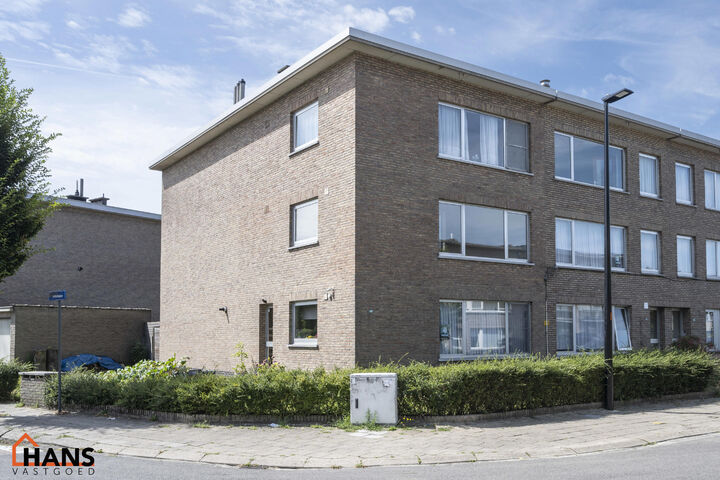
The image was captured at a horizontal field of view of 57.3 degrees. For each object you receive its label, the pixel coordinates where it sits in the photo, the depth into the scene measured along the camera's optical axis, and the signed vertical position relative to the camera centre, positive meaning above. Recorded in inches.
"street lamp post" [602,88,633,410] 583.2 -3.4
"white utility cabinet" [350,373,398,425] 479.5 -70.4
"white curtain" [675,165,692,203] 970.8 +174.7
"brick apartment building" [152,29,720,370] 637.3 +93.3
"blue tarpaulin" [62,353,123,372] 1013.2 -91.9
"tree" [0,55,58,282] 580.4 +112.2
